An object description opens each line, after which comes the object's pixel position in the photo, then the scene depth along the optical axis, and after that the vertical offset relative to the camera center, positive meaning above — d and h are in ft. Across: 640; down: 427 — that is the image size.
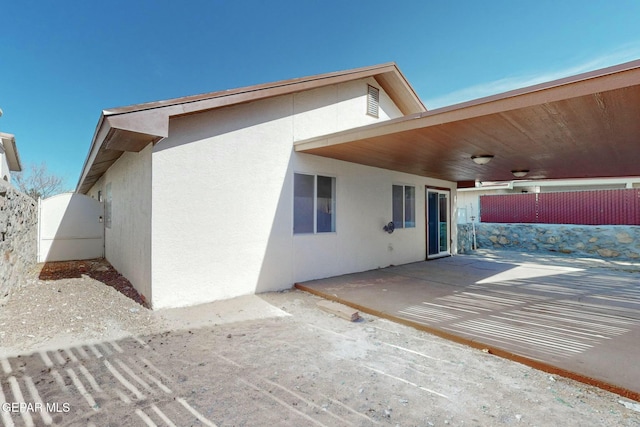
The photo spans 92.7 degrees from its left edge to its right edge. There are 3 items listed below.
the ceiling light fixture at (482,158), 19.37 +3.66
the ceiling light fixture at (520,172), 24.87 +3.54
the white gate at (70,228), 30.86 -0.95
